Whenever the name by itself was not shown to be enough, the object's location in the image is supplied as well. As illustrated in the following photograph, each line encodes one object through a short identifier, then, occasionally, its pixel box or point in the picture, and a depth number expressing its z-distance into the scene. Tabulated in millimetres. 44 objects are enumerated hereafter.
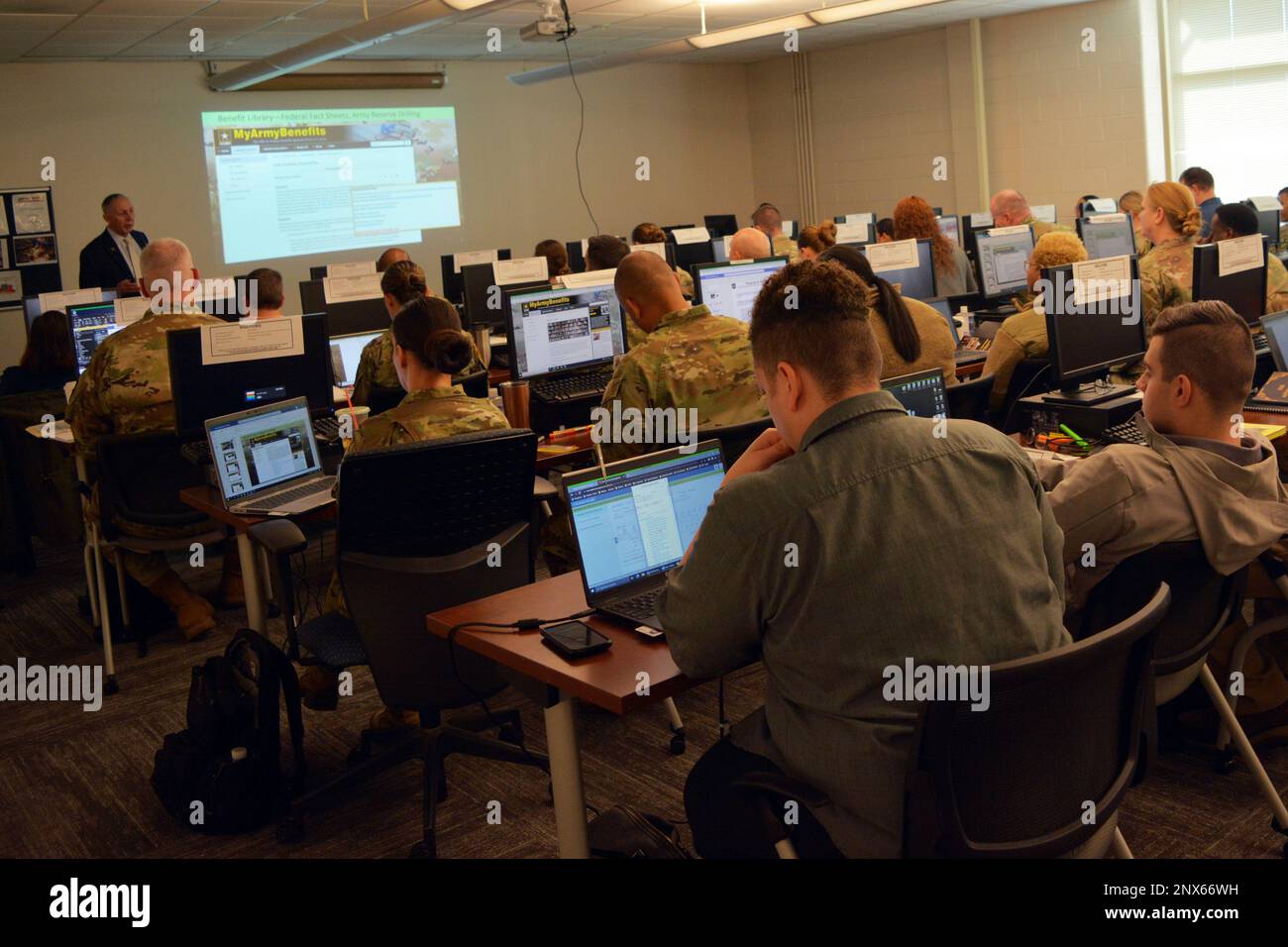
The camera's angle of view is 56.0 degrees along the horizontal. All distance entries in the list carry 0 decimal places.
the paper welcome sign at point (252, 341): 3725
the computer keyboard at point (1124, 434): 3295
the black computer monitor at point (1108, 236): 6238
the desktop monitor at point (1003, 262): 6469
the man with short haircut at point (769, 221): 9109
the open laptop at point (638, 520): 2184
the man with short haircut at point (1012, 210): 7867
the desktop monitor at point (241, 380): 3723
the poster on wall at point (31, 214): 8992
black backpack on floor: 2891
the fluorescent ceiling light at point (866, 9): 7826
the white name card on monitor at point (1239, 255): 4328
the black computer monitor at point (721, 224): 11461
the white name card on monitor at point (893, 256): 5539
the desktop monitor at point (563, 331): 4918
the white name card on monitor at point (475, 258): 8203
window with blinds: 9984
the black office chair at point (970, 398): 3209
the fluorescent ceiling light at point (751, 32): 8211
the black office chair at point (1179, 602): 2297
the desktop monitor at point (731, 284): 5062
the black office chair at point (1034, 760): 1507
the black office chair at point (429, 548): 2570
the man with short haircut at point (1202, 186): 8156
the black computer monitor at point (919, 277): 5734
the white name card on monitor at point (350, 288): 5786
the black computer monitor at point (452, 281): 7840
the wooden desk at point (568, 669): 1890
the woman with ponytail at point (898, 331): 3545
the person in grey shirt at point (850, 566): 1562
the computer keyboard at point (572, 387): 4891
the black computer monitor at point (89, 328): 5395
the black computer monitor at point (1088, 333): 3512
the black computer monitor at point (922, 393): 2754
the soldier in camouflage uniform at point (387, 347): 4516
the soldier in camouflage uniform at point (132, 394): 4055
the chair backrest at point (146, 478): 3838
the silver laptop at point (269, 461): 3346
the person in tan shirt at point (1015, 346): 4008
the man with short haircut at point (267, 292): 5434
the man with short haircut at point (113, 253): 7875
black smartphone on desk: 2025
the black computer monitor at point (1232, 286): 4266
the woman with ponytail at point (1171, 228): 5227
